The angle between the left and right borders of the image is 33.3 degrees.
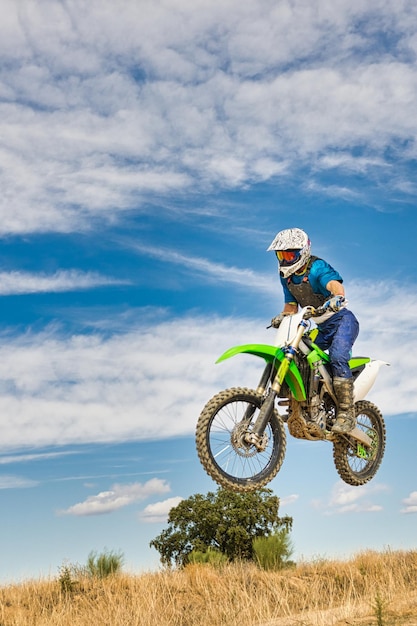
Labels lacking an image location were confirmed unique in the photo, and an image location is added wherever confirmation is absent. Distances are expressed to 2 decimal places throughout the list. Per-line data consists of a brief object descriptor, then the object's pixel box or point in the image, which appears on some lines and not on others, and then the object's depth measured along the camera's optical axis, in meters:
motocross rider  11.47
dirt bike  10.07
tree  34.81
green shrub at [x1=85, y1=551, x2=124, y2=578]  20.31
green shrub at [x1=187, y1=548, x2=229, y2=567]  23.75
